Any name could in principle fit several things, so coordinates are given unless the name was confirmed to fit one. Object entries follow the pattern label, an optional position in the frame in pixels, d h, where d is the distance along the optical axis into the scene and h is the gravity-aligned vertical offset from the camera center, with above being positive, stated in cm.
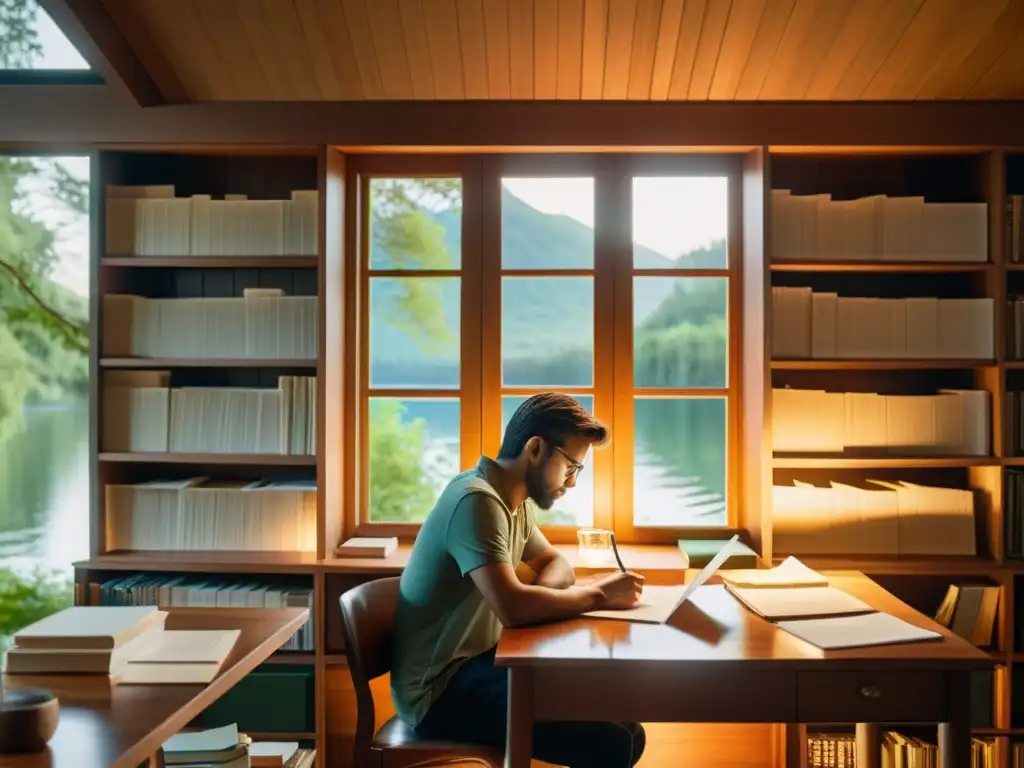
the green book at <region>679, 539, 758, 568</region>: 348 -57
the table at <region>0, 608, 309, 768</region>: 169 -61
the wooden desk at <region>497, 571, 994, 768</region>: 239 -72
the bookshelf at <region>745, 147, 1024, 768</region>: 363 -3
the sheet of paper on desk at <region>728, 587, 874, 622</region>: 271 -59
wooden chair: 268 -82
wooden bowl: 170 -58
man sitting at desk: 266 -56
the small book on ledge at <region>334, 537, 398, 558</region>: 366 -57
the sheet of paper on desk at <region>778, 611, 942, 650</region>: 244 -61
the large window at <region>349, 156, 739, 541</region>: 395 +32
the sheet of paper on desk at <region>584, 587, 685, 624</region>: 267 -60
